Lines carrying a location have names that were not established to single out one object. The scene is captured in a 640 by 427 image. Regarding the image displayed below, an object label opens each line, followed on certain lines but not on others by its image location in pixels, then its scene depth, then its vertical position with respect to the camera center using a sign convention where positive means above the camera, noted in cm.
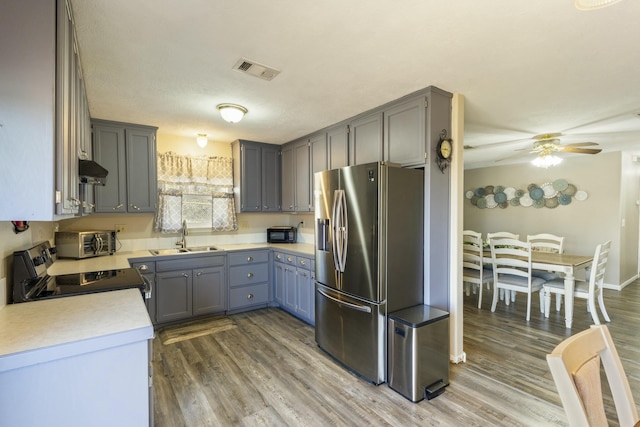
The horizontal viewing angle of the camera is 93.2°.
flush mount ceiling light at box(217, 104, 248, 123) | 284 +95
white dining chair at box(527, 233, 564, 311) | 414 -56
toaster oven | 298 -30
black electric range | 169 -46
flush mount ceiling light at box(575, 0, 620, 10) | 114 +79
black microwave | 459 -35
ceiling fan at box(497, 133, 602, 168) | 380 +81
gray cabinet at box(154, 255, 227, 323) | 340 -88
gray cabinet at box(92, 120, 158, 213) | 334 +55
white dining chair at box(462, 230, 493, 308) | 416 -74
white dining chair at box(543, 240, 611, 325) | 350 -95
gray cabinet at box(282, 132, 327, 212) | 376 +58
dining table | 352 -68
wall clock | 252 +50
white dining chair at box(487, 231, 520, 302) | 427 -117
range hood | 174 +25
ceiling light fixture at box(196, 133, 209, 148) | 395 +96
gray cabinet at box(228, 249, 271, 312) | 389 -89
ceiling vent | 207 +102
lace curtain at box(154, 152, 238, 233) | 392 +27
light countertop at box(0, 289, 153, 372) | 108 -48
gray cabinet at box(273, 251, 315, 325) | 348 -90
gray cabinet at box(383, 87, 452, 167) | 248 +74
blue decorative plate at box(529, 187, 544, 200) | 570 +32
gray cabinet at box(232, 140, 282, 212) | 428 +52
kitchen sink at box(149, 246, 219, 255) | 362 -47
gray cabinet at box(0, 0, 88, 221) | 104 +37
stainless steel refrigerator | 232 -35
